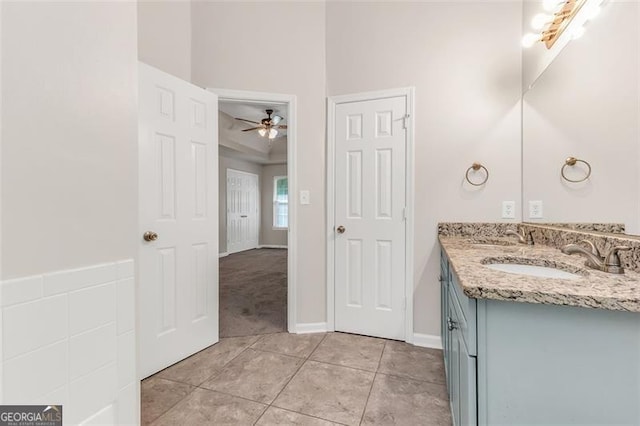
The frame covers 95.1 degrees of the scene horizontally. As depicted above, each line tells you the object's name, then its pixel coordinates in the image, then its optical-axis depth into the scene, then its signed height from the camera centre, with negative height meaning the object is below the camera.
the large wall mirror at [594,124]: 1.14 +0.41
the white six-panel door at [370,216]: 2.31 -0.06
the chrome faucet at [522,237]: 1.87 -0.18
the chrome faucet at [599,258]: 0.97 -0.18
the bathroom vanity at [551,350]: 0.74 -0.38
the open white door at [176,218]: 1.80 -0.06
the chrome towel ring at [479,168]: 2.12 +0.29
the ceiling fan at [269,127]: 4.55 +1.30
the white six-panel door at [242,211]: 6.81 -0.03
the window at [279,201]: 7.95 +0.23
